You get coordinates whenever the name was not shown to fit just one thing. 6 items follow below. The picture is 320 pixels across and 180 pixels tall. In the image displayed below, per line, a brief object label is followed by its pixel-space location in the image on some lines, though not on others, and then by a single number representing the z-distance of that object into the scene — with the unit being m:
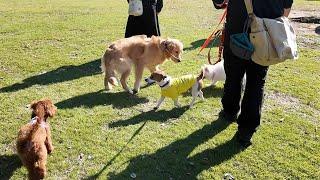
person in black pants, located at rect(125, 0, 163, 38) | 6.73
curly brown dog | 3.55
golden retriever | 5.55
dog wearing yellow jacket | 5.00
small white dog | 5.67
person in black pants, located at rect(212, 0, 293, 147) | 3.77
